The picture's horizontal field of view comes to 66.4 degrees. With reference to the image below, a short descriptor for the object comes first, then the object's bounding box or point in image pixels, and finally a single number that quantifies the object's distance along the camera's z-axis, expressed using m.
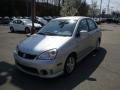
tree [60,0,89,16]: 15.08
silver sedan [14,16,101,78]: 2.23
